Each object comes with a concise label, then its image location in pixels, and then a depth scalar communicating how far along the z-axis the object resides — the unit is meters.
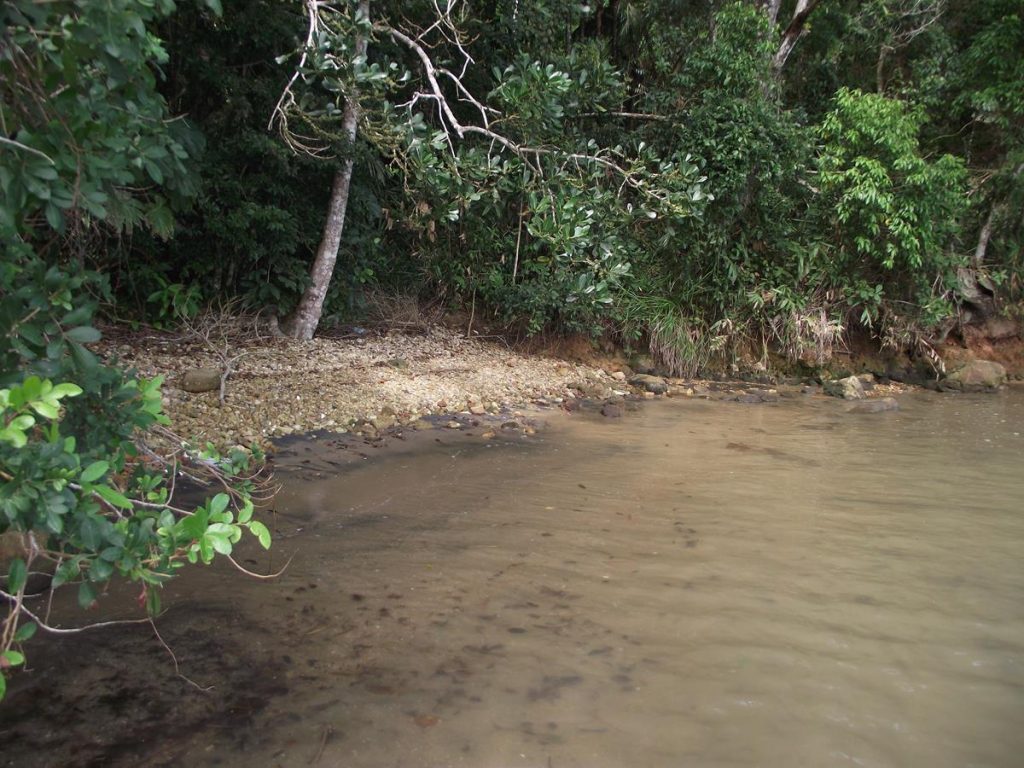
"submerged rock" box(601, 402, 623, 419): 8.14
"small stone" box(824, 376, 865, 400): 10.00
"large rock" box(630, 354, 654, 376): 10.88
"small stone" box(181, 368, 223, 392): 6.64
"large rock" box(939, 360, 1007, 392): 11.10
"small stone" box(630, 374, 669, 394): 9.77
